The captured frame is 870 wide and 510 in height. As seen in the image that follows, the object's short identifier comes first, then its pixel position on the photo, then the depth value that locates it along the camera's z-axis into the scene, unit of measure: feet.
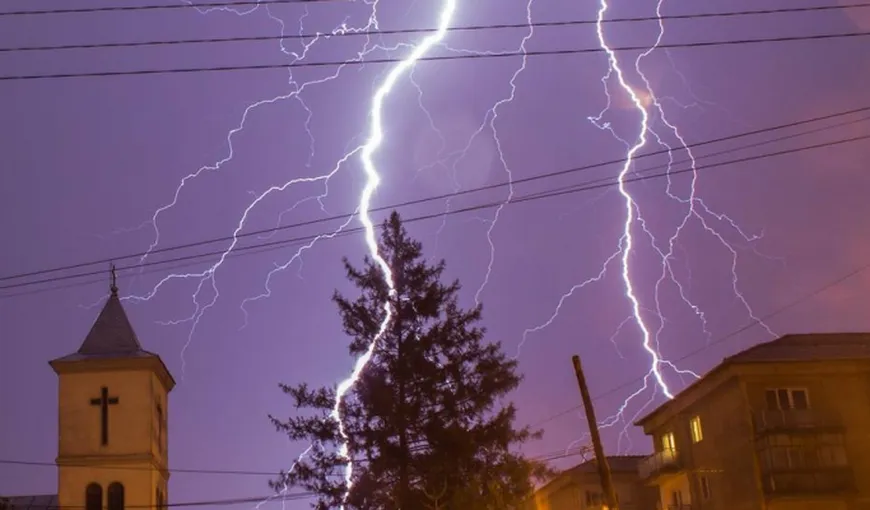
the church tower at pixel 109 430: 137.18
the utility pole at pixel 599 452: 75.10
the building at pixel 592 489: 186.09
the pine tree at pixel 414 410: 113.29
